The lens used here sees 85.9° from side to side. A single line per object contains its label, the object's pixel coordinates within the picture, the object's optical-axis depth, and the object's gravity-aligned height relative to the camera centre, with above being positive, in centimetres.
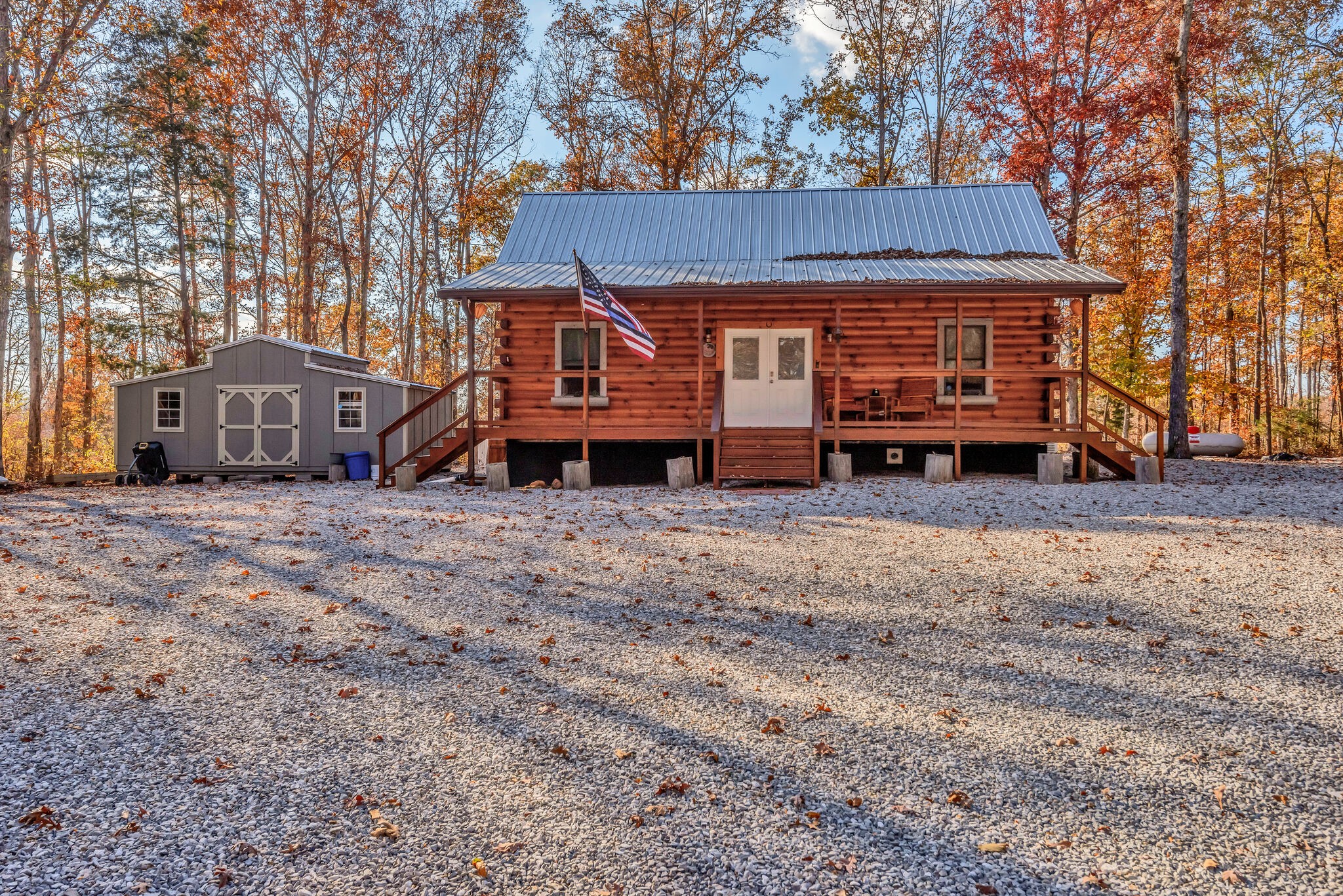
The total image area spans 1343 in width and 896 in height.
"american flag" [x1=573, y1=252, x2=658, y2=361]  998 +192
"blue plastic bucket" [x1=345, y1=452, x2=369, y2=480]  1586 -30
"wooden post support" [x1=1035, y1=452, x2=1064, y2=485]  1196 -38
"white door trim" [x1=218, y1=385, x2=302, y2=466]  1655 +56
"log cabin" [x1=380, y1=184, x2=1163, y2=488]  1217 +188
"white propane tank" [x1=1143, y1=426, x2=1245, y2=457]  1825 +3
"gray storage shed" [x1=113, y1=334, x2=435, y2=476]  1655 +84
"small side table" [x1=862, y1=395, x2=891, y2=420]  1340 +75
